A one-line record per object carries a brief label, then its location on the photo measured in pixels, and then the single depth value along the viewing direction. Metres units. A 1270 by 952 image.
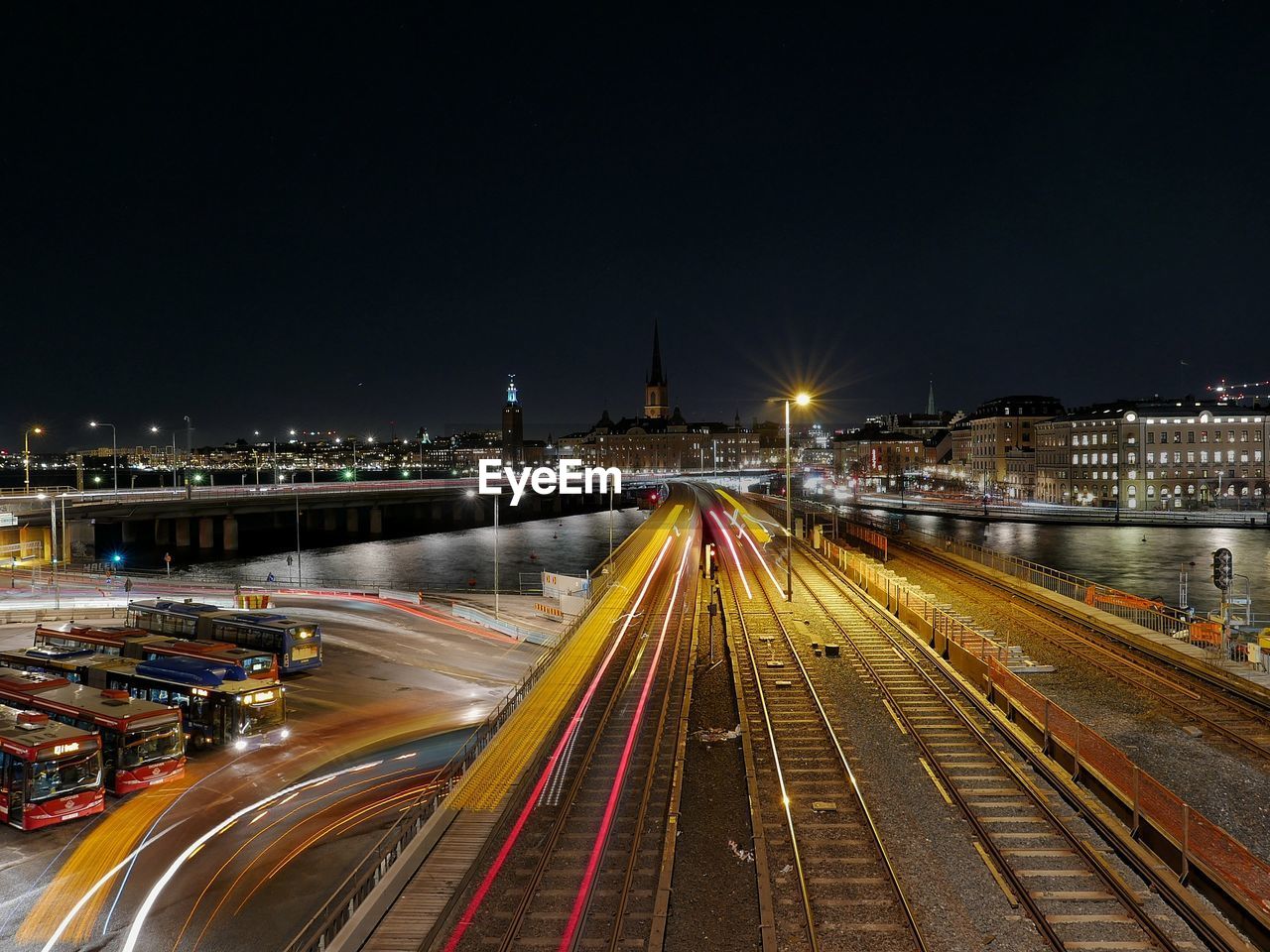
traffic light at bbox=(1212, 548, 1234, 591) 25.56
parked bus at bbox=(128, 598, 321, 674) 27.83
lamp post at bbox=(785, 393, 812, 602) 31.10
